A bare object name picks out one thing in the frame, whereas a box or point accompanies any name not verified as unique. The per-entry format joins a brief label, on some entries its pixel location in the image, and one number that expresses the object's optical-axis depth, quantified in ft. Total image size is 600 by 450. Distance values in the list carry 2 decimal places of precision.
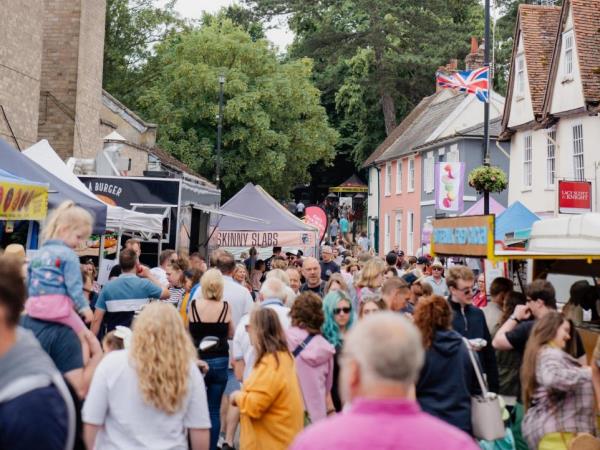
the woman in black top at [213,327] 29.04
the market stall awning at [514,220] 59.26
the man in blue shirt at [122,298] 29.96
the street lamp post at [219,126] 123.35
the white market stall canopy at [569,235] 31.83
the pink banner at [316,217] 106.01
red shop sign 71.31
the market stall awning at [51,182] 41.60
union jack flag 80.84
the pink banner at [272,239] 77.97
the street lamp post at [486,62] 73.41
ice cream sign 97.71
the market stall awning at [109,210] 48.91
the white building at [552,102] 82.43
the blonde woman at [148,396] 15.74
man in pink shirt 9.45
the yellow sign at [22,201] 33.34
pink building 150.10
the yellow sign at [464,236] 33.35
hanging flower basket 70.33
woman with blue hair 26.13
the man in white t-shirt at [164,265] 41.32
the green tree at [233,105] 152.76
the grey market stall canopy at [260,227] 78.18
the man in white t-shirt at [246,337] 26.63
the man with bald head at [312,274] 41.19
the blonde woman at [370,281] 36.11
